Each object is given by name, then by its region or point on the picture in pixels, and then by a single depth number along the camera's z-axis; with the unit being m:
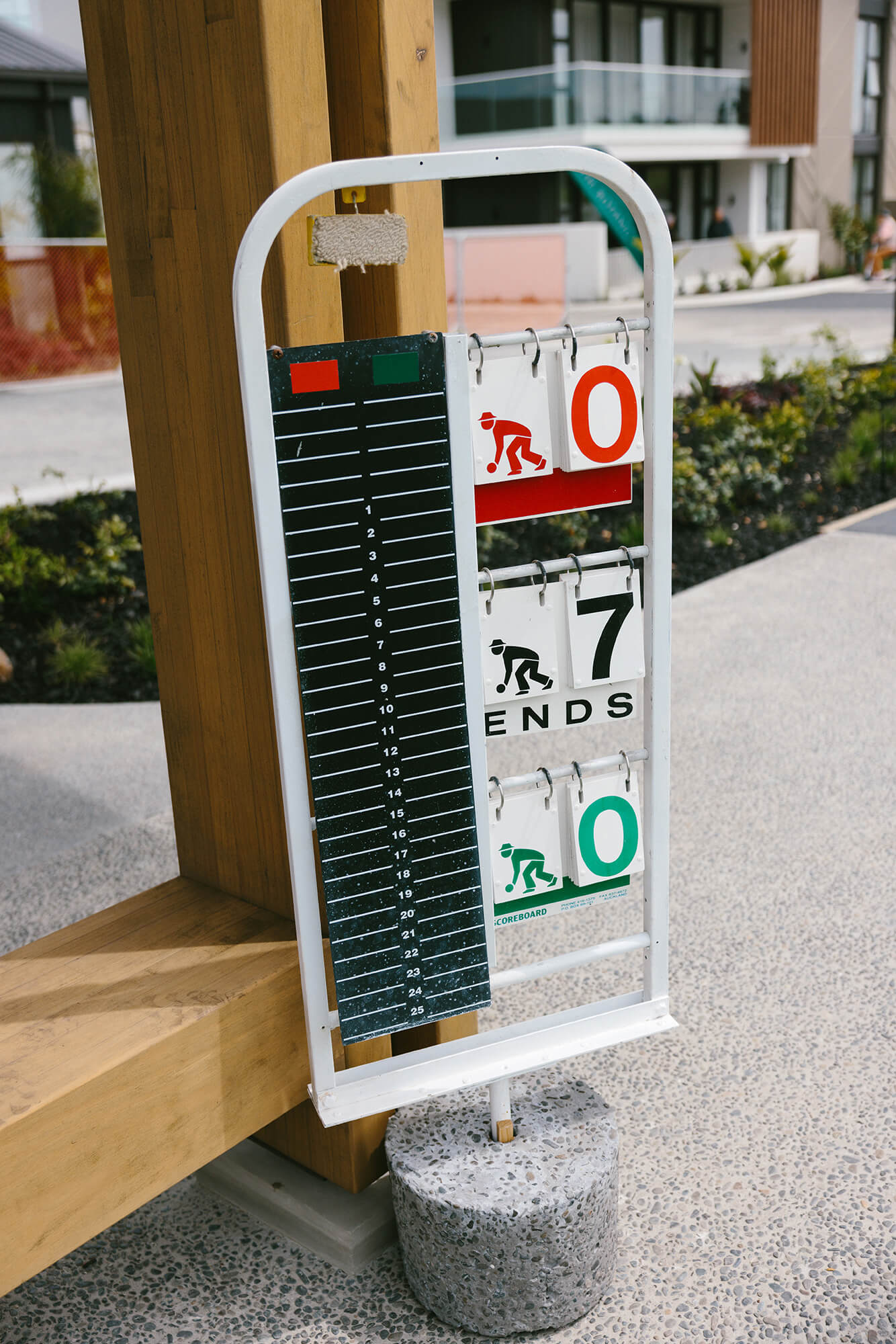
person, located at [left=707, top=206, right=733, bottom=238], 28.02
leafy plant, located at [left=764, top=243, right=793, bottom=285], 24.86
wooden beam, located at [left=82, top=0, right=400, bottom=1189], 1.94
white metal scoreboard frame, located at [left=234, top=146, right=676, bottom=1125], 1.76
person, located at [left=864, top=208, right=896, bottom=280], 20.73
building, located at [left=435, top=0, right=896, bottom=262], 24.20
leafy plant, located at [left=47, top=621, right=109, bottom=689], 5.72
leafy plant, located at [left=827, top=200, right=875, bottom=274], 30.17
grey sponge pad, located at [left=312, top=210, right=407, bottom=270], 1.79
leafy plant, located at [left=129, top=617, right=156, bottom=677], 5.74
